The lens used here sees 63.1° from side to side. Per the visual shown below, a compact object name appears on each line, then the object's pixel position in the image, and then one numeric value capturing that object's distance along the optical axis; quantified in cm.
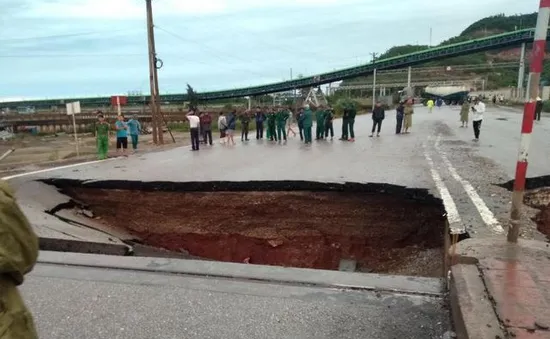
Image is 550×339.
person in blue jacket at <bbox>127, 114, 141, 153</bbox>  1861
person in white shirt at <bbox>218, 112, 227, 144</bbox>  2076
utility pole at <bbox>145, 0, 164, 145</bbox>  2108
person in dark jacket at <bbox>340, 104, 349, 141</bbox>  1847
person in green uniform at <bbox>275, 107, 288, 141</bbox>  2052
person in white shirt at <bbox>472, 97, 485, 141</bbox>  1622
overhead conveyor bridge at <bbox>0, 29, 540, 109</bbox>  7250
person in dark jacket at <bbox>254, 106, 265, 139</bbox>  2261
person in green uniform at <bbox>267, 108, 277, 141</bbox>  2100
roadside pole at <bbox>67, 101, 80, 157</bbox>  1705
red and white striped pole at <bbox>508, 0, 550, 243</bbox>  363
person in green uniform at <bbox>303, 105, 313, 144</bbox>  1859
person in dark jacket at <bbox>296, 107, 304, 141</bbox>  1936
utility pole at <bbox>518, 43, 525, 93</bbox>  5811
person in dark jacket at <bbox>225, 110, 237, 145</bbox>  2005
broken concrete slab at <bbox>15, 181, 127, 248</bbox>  627
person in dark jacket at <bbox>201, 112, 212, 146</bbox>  2108
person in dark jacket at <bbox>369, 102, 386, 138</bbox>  1988
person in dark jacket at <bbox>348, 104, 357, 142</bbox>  1841
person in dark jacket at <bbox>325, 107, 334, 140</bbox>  1970
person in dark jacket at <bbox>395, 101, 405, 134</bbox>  2055
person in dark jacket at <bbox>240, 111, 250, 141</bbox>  2169
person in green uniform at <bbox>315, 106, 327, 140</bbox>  1962
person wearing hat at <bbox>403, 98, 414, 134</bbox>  2077
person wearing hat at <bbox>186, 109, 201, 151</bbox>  1766
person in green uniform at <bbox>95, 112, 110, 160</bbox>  1493
